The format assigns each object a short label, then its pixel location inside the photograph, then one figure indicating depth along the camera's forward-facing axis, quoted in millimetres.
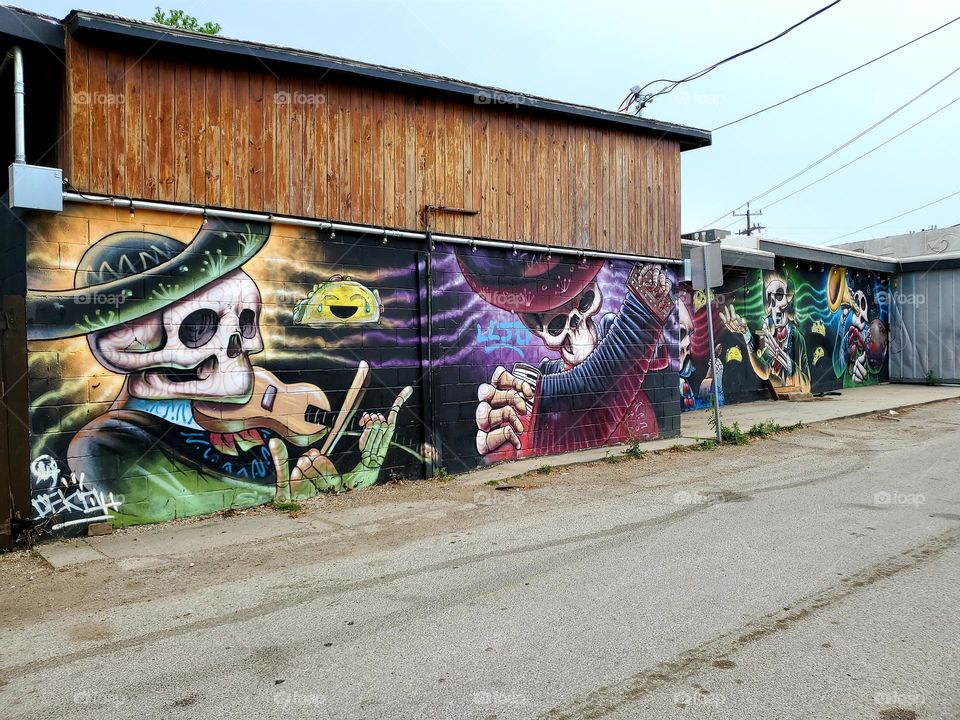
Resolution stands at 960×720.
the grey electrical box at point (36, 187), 6434
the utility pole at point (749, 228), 55406
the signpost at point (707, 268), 11609
